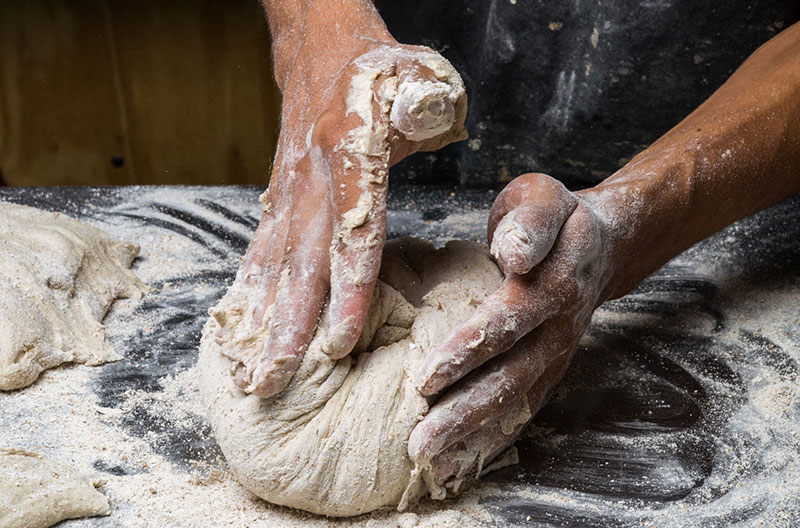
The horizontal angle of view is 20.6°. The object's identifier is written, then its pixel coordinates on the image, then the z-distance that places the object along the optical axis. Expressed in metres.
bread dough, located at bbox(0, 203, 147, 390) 1.37
